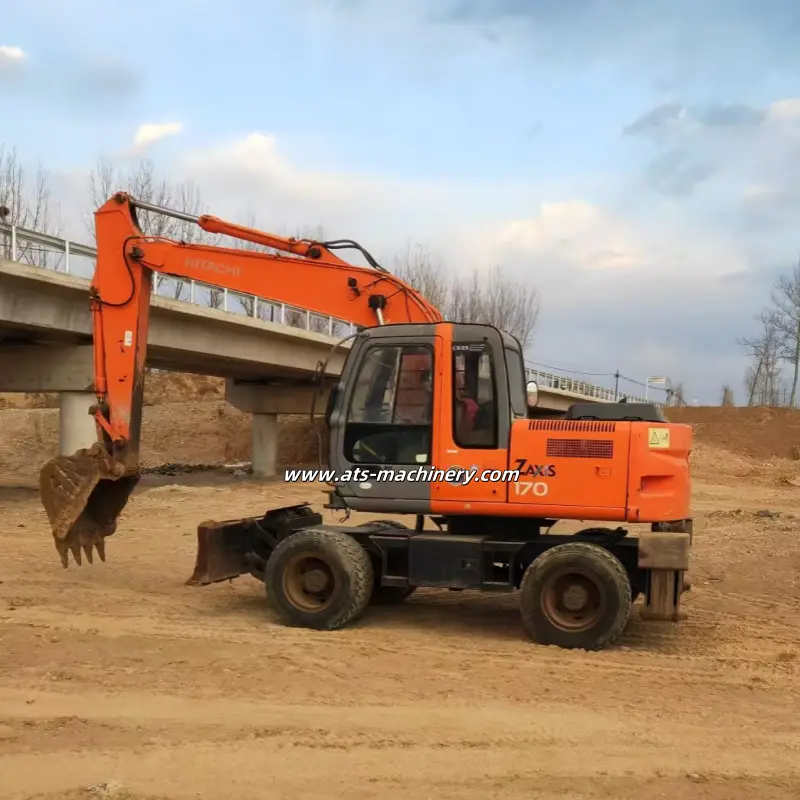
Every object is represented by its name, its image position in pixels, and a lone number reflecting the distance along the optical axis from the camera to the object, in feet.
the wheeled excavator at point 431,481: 23.67
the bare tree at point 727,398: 175.09
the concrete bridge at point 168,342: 56.03
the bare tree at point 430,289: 148.05
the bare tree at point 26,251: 52.34
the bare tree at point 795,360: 145.69
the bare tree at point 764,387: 181.49
